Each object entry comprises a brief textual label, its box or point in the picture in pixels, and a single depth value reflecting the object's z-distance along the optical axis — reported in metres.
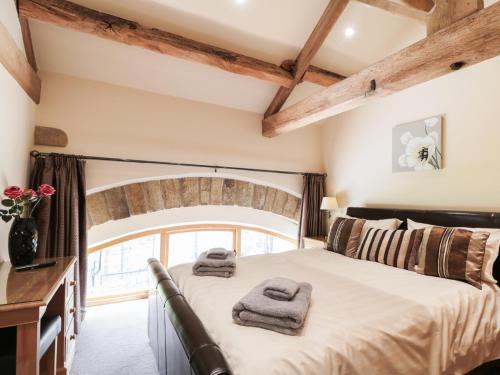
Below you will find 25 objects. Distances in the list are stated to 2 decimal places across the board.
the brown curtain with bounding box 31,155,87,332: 2.41
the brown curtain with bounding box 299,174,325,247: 3.95
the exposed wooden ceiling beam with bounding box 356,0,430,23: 2.53
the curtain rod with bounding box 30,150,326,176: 2.51
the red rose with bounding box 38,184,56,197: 1.93
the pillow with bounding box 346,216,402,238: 2.71
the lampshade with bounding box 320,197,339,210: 3.71
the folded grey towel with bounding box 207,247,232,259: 2.10
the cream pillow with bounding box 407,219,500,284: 1.88
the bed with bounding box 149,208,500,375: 1.05
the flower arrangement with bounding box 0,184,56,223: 1.75
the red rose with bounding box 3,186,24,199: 1.74
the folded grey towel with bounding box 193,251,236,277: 1.96
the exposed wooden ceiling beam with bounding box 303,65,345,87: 3.17
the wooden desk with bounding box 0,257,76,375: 1.23
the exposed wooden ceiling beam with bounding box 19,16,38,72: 2.18
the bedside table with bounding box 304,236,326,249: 3.49
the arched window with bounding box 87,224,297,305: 3.41
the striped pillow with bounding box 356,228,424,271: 2.27
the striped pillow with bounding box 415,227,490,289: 1.91
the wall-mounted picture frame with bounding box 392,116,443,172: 2.71
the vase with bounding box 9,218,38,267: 1.78
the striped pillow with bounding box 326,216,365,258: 2.73
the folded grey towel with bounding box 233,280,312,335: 1.18
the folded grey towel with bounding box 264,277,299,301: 1.36
